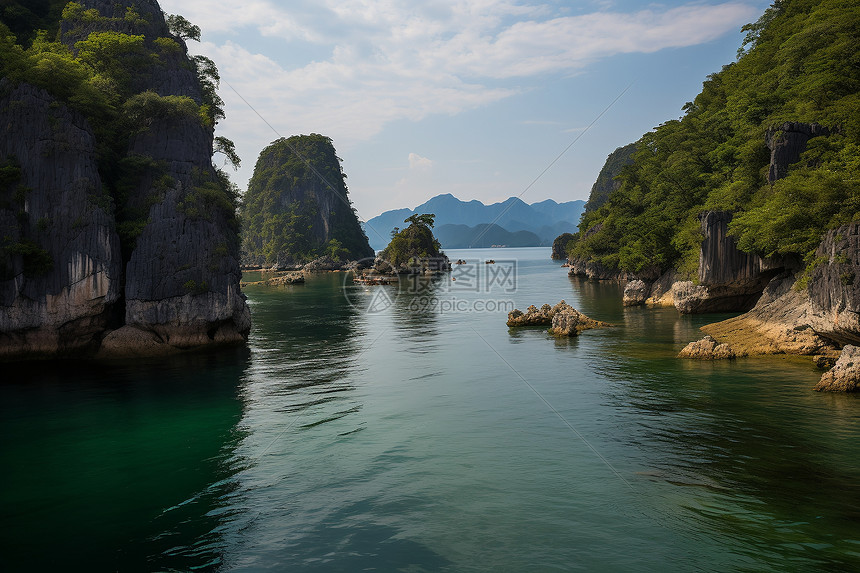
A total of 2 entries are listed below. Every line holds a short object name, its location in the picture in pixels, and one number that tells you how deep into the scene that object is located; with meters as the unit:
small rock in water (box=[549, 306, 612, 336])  37.00
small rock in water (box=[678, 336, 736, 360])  27.53
